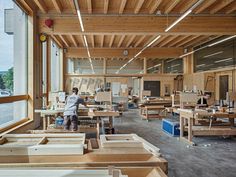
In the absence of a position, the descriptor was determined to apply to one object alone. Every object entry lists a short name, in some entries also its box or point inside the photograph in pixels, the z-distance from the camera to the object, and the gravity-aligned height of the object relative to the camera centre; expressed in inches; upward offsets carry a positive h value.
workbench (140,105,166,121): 340.3 -42.8
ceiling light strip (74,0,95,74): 185.6 +74.4
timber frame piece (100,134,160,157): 68.5 -21.3
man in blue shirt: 190.1 -23.2
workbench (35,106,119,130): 193.2 -26.5
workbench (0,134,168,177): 59.4 -23.4
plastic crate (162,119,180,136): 222.1 -48.2
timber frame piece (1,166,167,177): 52.2 -23.5
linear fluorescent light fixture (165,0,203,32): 178.7 +75.7
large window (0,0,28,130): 183.8 +27.2
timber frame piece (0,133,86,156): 64.9 -21.4
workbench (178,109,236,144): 183.0 -43.3
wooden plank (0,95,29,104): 167.3 -11.0
